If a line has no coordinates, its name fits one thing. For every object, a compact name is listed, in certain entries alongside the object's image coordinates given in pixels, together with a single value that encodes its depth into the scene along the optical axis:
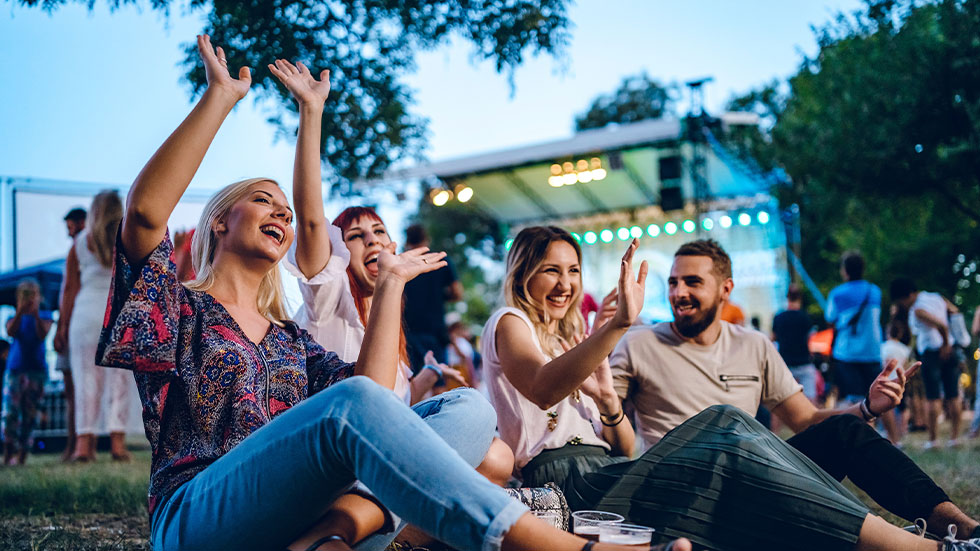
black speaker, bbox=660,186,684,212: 11.97
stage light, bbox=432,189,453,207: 14.48
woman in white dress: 5.88
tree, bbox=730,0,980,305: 9.11
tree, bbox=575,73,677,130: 29.91
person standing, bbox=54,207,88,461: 6.30
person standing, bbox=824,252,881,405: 7.45
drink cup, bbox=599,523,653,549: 1.94
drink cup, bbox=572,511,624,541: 2.02
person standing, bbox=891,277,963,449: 7.93
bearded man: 3.35
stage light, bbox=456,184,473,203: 16.23
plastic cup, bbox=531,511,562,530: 2.50
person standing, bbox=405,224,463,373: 5.52
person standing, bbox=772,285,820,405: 7.89
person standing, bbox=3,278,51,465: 6.88
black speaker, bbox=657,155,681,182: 11.84
